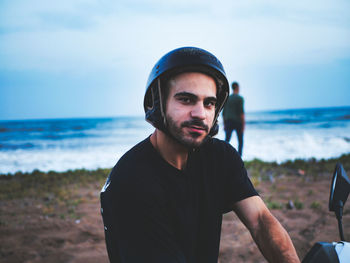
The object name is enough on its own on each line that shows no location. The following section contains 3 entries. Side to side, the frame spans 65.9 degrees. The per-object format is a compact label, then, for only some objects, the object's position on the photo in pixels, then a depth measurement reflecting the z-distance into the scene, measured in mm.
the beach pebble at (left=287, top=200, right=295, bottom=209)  4590
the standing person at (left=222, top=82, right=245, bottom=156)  7516
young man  1305
